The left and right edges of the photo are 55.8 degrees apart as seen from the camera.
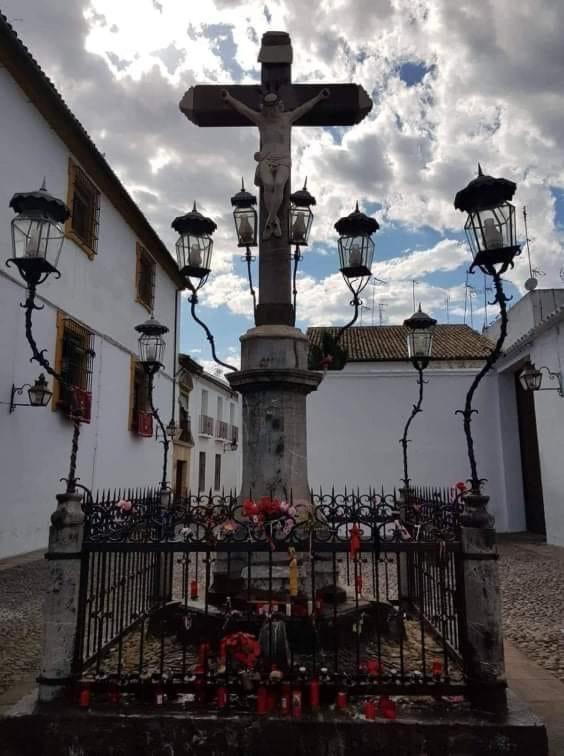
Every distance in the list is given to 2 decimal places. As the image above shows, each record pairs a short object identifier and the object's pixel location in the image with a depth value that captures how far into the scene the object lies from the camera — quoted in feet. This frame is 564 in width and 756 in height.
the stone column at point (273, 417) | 13.96
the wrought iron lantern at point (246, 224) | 17.01
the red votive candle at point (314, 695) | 8.99
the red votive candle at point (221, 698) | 8.97
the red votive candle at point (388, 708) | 8.63
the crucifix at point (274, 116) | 15.70
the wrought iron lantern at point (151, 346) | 22.97
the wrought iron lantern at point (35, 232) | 12.09
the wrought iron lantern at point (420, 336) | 24.62
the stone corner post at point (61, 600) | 9.45
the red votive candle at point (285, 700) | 8.87
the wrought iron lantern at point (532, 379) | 35.73
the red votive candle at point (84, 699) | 9.05
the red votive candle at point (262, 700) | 8.84
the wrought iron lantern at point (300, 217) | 17.19
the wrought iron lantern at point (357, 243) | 16.14
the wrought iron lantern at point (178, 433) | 61.90
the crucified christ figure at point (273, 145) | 15.67
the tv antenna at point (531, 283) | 49.97
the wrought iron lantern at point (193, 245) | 16.06
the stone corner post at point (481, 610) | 9.29
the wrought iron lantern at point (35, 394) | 29.22
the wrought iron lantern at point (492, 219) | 11.30
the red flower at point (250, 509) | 10.53
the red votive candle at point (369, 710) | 8.61
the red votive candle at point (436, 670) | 9.48
